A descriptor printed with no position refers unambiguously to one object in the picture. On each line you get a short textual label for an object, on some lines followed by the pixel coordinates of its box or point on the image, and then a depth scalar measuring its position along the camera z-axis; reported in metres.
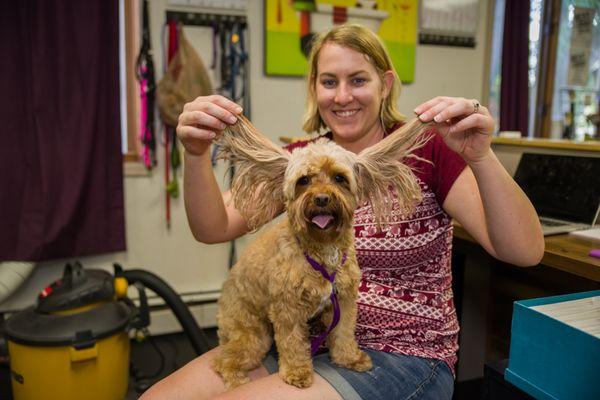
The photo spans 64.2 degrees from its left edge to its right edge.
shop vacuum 2.02
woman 1.12
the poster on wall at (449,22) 3.58
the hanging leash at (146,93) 2.87
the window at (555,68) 4.02
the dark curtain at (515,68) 3.81
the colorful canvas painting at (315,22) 3.14
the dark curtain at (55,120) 2.57
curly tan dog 1.10
